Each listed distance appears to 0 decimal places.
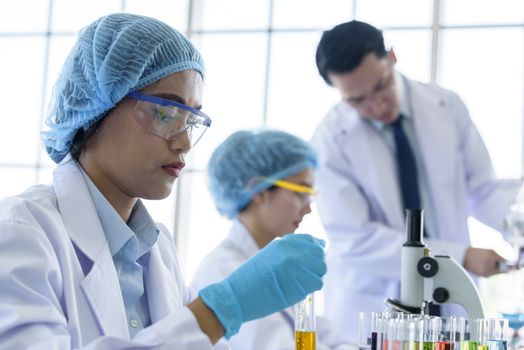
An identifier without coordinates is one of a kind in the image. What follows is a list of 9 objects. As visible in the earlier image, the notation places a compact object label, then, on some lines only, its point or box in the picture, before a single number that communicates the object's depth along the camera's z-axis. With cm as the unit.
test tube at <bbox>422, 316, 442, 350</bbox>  137
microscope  159
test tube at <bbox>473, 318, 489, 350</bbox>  147
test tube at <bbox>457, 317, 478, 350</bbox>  145
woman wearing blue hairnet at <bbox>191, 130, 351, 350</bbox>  278
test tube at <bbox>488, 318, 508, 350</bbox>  149
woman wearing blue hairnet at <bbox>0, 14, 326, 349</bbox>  145
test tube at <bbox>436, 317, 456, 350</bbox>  141
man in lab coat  317
